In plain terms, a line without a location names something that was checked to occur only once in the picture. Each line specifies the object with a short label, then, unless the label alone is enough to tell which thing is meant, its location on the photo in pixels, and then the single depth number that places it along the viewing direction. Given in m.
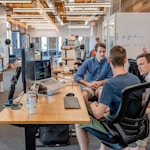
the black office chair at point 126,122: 1.79
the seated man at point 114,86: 1.89
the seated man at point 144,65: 2.88
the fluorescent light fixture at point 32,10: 8.95
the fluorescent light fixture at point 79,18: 12.98
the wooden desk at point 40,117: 1.70
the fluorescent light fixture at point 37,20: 12.49
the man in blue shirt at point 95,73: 3.38
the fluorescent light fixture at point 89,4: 7.70
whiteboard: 4.68
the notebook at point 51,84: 2.53
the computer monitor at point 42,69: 2.62
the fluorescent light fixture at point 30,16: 10.56
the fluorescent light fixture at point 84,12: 9.96
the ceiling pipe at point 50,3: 8.10
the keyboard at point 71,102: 2.05
